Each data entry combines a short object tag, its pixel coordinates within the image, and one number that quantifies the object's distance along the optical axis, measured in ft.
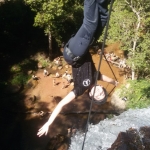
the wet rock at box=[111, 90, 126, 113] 25.33
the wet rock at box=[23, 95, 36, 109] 26.86
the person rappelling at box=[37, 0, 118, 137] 7.53
